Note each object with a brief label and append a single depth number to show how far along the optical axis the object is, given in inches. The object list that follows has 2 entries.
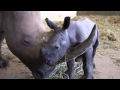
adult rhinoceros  111.4
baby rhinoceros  106.0
